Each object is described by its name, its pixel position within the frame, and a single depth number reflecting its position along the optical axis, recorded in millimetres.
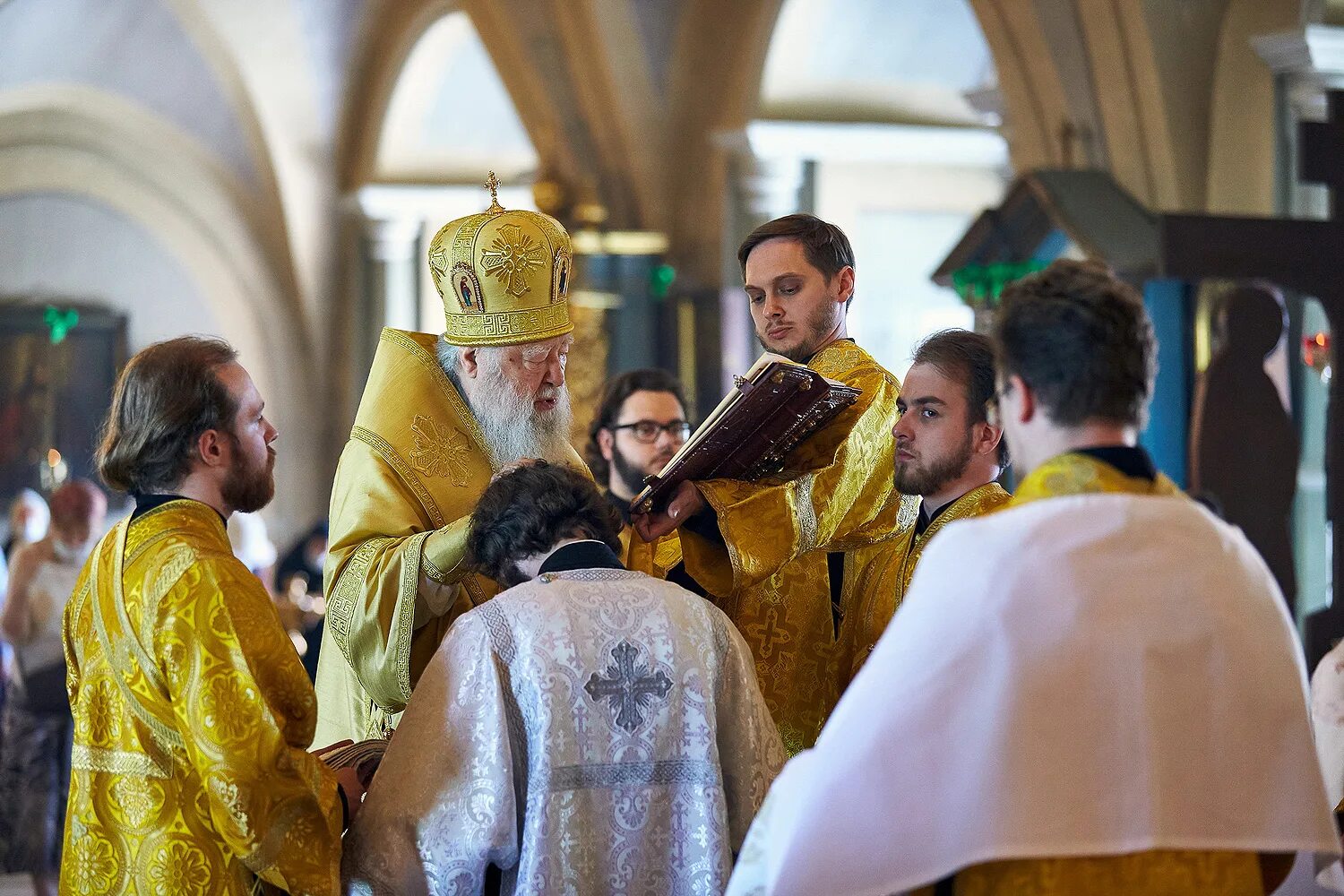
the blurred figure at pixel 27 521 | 9500
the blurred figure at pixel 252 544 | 10289
